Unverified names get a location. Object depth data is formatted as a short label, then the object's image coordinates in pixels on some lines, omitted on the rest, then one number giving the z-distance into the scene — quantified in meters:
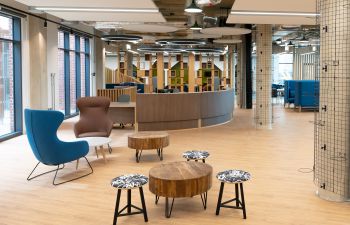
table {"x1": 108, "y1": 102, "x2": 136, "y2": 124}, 10.34
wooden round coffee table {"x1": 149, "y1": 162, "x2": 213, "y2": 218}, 3.93
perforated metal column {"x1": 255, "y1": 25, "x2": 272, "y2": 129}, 10.68
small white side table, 6.31
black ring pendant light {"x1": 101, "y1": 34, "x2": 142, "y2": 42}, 11.75
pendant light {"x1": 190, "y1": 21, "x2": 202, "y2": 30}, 8.95
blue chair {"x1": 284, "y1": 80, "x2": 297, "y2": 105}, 16.53
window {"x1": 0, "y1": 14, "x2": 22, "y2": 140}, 9.42
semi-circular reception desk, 10.04
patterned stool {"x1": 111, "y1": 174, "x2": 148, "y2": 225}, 3.88
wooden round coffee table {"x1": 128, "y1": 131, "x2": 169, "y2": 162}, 6.61
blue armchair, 5.31
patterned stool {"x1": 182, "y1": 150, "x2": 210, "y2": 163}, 5.23
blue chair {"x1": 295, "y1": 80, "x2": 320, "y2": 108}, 15.16
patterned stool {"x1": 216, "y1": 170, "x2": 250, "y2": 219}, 4.03
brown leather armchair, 7.43
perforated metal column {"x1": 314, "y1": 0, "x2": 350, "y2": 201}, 4.45
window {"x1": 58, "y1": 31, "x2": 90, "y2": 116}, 13.31
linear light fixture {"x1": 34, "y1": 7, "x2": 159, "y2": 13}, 7.84
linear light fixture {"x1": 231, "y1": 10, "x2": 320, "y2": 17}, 8.03
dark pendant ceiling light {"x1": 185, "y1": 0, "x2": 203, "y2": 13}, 6.43
